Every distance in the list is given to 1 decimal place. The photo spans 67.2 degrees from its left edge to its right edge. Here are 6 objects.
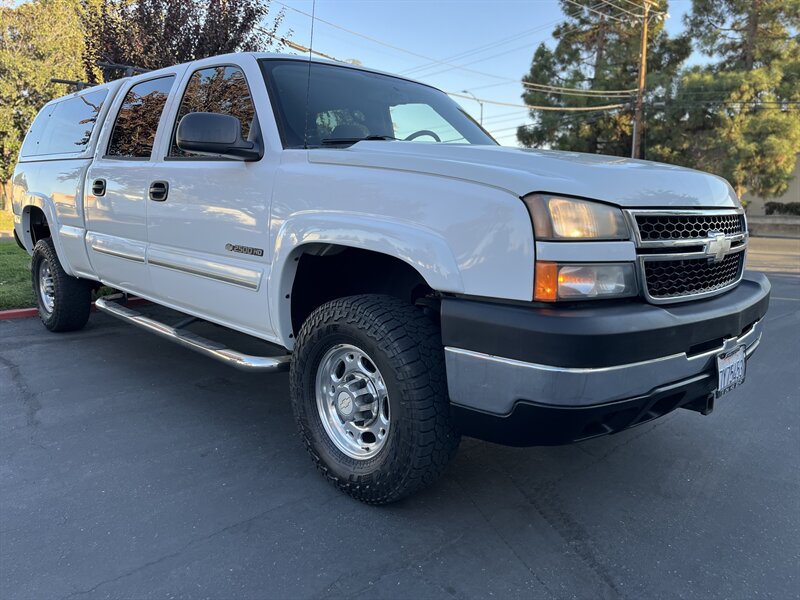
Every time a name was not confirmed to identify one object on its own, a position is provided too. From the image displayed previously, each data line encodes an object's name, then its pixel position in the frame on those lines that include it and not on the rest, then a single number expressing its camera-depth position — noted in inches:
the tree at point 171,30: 327.0
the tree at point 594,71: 1098.7
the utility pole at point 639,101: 976.3
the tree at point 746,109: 951.6
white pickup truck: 83.2
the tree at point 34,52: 839.1
